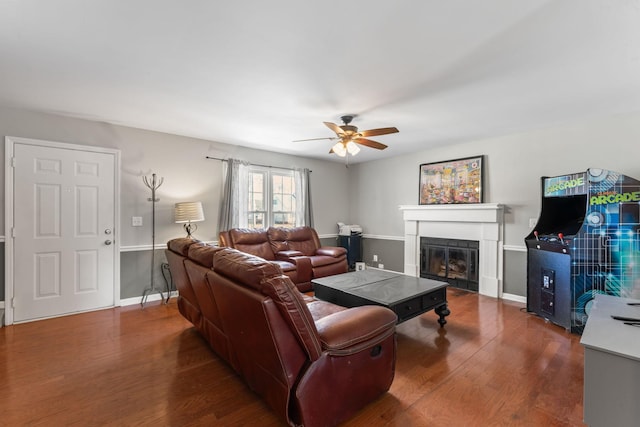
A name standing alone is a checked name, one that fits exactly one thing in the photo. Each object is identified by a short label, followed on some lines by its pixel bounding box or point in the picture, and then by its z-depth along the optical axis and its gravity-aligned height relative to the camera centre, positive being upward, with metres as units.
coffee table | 2.72 -0.81
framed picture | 4.59 +0.53
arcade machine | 2.79 -0.40
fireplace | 4.31 -0.29
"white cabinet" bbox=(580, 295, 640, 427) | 1.10 -0.66
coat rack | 4.12 -0.05
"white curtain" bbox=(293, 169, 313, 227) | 5.75 +0.28
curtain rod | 4.67 +0.87
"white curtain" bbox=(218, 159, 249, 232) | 4.77 +0.27
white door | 3.34 -0.23
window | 5.20 +0.26
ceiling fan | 3.20 +0.89
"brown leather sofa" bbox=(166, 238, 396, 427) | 1.48 -0.76
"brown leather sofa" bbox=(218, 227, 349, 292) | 4.46 -0.67
